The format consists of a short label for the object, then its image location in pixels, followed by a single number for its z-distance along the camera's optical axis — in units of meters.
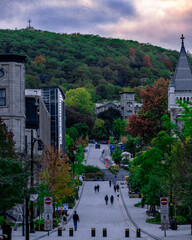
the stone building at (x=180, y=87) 103.19
